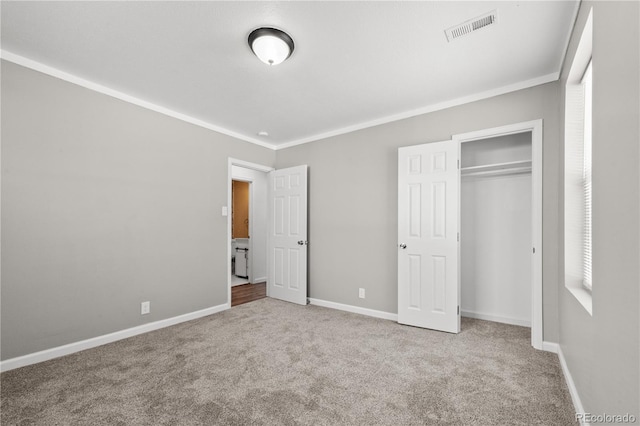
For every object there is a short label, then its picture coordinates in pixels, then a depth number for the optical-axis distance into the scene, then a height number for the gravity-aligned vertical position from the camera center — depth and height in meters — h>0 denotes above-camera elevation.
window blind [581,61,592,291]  1.99 +0.25
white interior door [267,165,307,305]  4.38 -0.33
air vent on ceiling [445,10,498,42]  1.96 +1.34
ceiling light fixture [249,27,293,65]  2.07 +1.25
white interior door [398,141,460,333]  3.16 -0.23
